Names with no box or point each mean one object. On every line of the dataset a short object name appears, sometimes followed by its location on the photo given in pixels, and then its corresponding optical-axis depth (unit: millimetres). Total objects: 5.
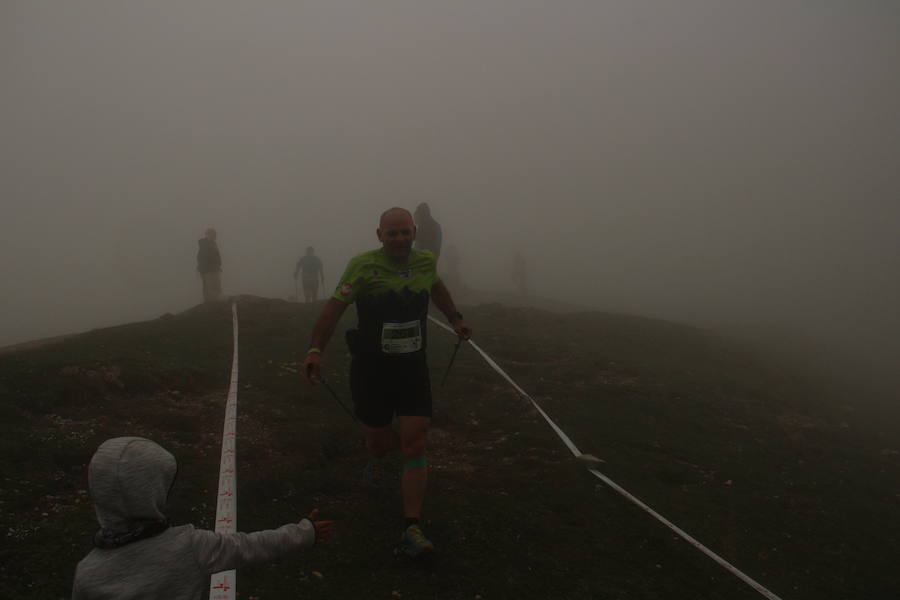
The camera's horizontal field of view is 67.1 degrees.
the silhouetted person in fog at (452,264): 35531
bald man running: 4914
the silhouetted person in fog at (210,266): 18969
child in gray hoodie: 2369
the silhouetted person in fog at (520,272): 38031
